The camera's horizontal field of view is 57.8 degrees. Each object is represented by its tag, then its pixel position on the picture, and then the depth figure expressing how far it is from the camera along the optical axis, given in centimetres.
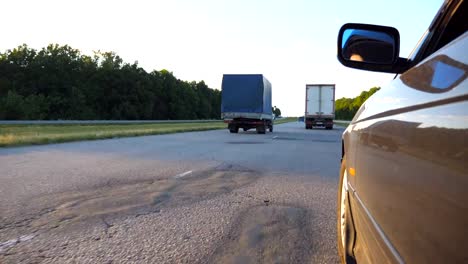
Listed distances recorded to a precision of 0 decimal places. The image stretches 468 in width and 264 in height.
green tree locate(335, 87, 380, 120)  10580
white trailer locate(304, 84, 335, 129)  4022
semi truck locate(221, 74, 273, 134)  2603
